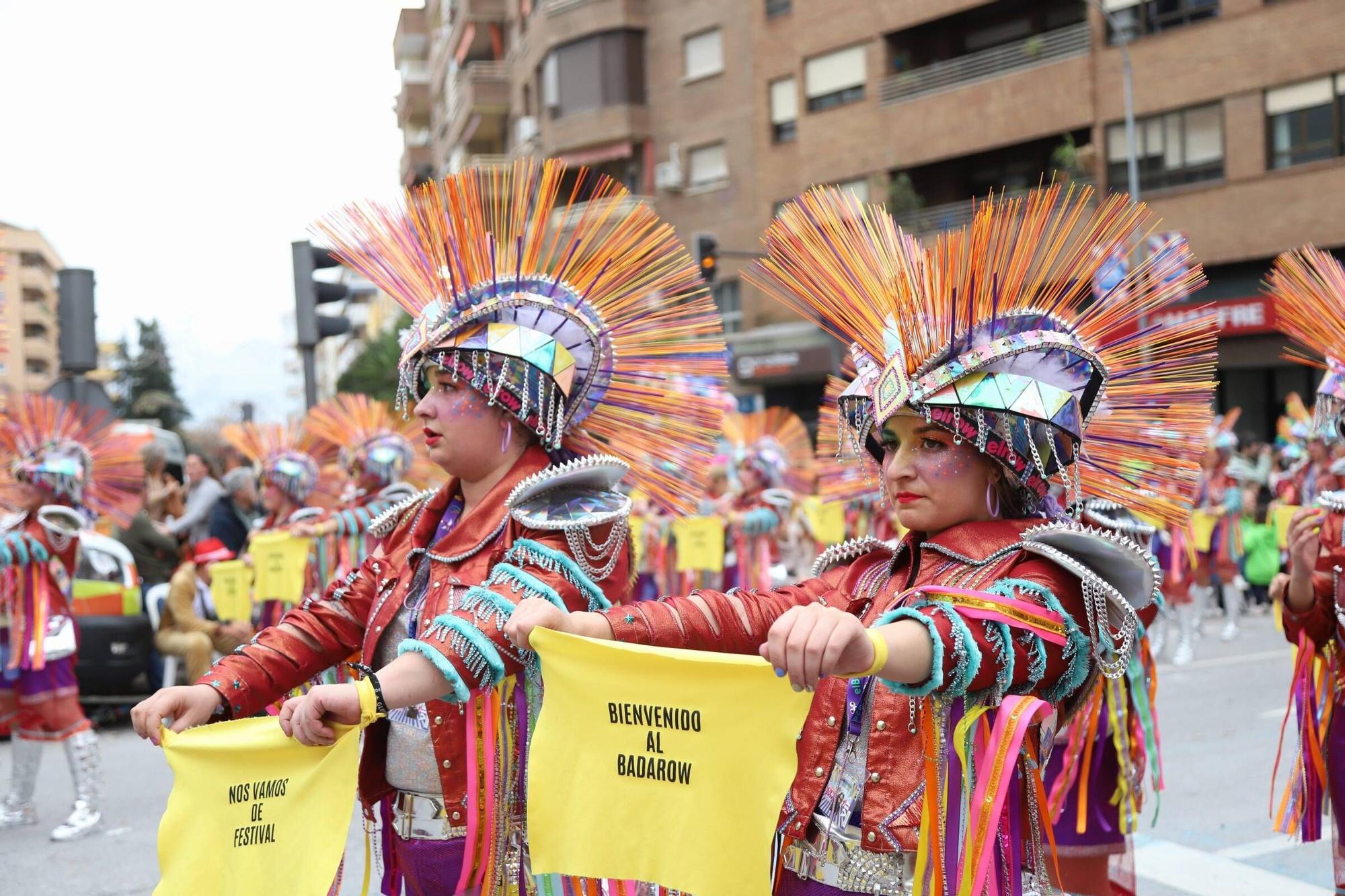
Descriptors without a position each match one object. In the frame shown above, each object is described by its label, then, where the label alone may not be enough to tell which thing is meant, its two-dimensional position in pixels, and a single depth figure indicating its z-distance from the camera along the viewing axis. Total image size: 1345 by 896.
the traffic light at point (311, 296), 9.59
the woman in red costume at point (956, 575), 2.44
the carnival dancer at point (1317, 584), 4.11
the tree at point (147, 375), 49.41
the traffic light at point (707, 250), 17.61
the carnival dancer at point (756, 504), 11.41
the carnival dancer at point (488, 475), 2.92
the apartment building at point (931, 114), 21.56
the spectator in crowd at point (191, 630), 9.33
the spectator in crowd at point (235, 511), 10.56
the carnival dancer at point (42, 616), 6.61
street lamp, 19.33
